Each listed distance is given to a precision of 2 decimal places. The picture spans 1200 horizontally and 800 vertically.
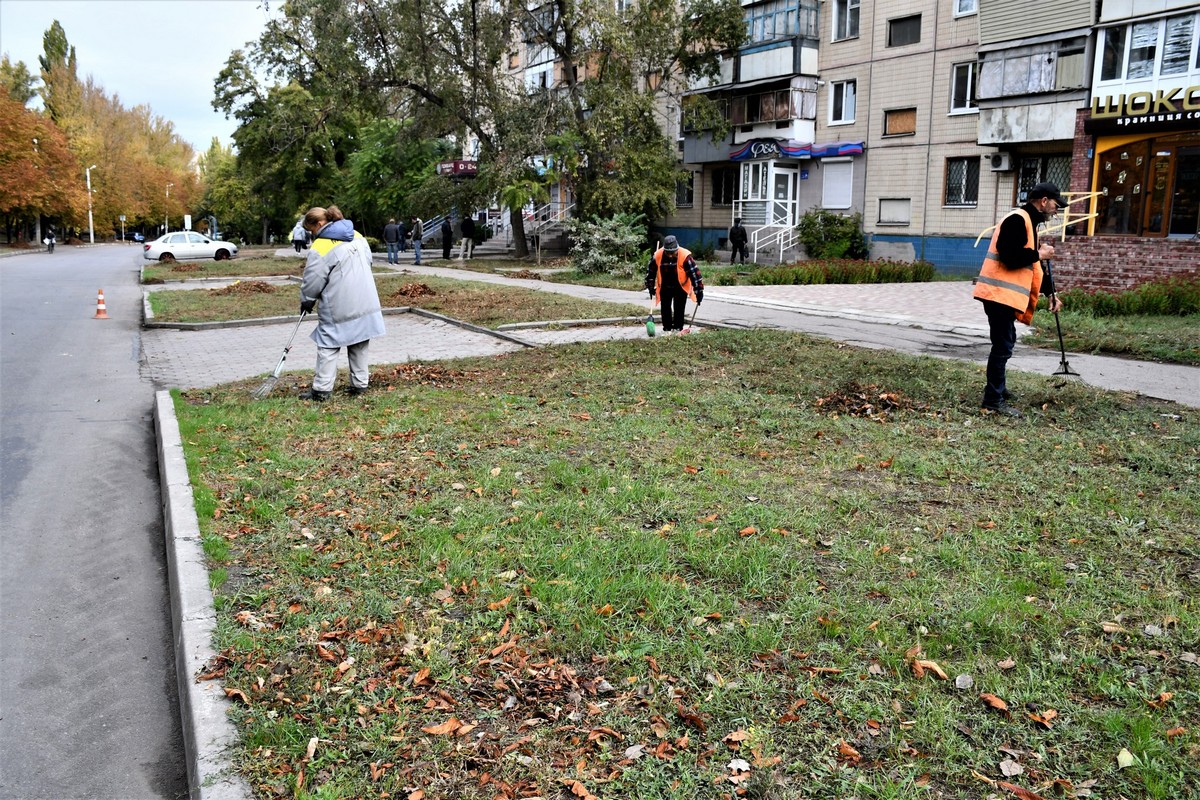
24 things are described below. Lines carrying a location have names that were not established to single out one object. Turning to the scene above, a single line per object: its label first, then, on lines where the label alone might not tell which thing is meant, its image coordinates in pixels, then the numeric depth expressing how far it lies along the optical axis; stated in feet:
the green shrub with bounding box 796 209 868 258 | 112.16
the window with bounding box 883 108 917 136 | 107.96
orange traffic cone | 62.03
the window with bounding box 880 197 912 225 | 108.99
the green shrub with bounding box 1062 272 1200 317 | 52.26
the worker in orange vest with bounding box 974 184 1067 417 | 26.91
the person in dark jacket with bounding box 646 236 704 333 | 44.80
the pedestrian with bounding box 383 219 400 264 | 121.90
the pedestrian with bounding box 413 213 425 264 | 121.39
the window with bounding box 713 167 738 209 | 131.44
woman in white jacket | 29.99
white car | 130.62
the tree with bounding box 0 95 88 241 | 186.80
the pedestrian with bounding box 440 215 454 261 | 131.85
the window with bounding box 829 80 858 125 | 114.62
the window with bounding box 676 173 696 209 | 136.77
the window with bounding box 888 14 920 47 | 106.32
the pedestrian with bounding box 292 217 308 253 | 131.08
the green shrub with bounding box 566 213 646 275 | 92.32
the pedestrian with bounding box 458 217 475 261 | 125.01
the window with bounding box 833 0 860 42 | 113.19
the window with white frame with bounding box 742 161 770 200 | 119.96
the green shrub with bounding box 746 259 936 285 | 84.58
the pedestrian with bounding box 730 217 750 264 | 112.98
